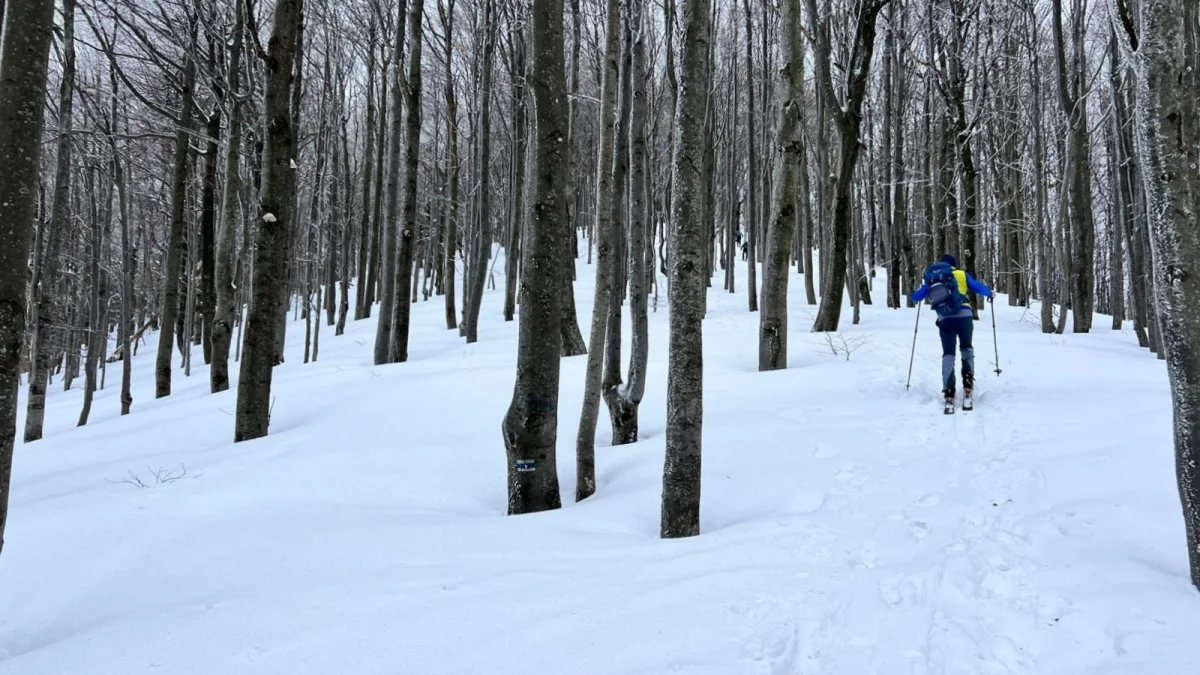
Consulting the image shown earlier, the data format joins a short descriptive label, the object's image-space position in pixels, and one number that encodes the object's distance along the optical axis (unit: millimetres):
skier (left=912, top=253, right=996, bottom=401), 7363
